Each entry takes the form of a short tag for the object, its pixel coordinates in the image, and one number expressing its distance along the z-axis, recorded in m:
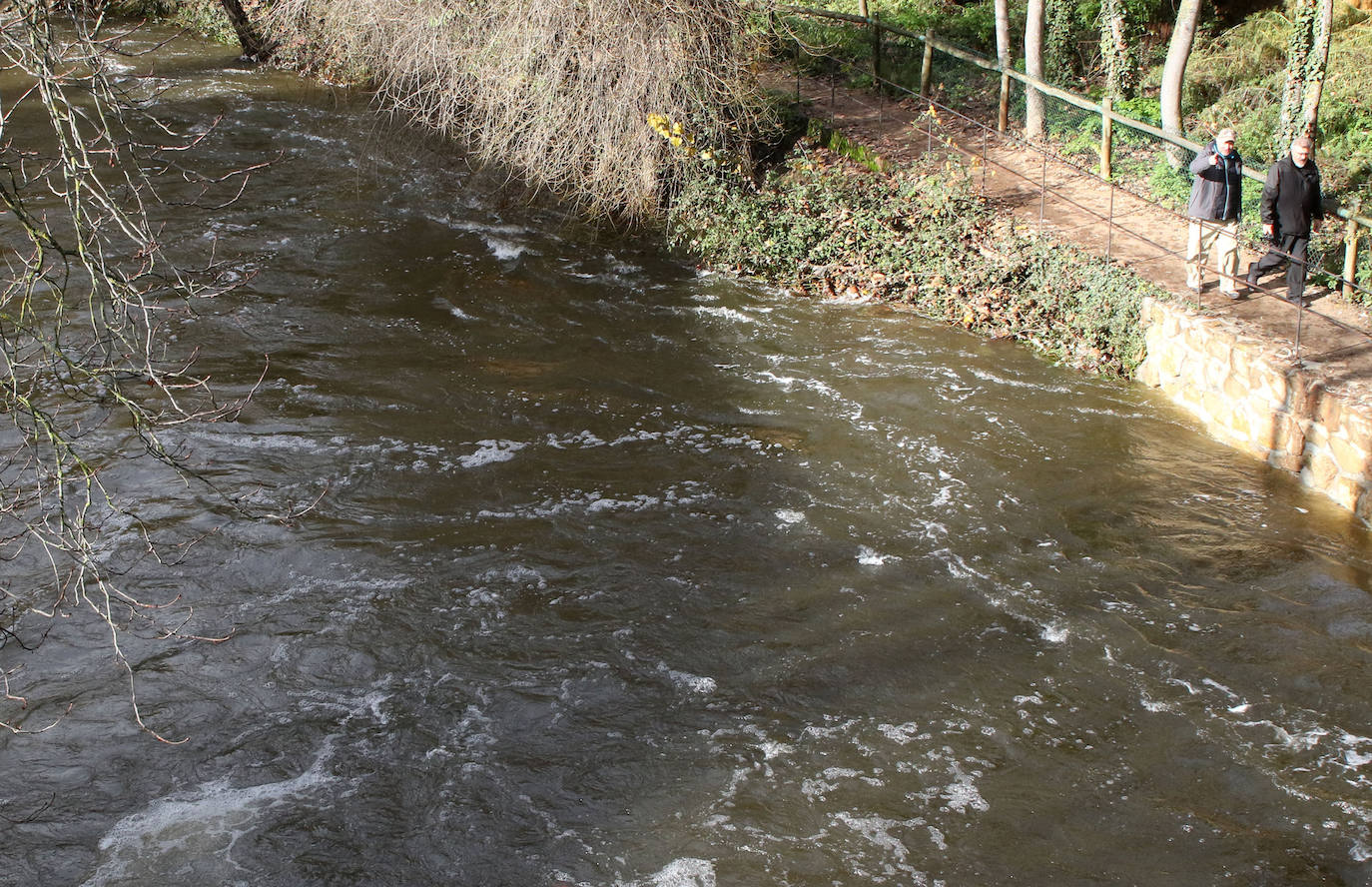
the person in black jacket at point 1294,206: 11.50
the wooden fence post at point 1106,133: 14.87
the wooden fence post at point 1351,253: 11.44
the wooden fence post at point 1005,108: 17.08
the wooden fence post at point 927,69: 18.73
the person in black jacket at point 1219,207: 12.03
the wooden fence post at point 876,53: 19.95
